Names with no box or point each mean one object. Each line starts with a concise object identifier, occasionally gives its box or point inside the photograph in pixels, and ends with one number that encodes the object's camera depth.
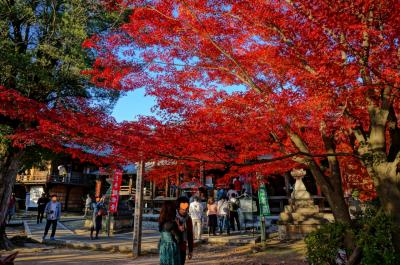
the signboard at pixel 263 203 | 11.35
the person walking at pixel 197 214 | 12.18
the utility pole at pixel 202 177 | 22.12
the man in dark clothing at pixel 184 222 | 5.38
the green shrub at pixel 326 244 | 5.47
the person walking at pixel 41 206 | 19.72
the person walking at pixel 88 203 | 21.66
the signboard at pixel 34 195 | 35.49
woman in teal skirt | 5.07
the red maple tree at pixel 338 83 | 5.32
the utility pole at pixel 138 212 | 9.98
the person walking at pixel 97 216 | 13.63
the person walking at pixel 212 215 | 13.35
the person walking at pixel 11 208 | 20.03
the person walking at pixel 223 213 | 13.34
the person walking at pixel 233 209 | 13.55
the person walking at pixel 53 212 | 12.58
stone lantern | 11.59
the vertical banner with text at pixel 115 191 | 14.95
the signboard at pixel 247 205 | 14.41
